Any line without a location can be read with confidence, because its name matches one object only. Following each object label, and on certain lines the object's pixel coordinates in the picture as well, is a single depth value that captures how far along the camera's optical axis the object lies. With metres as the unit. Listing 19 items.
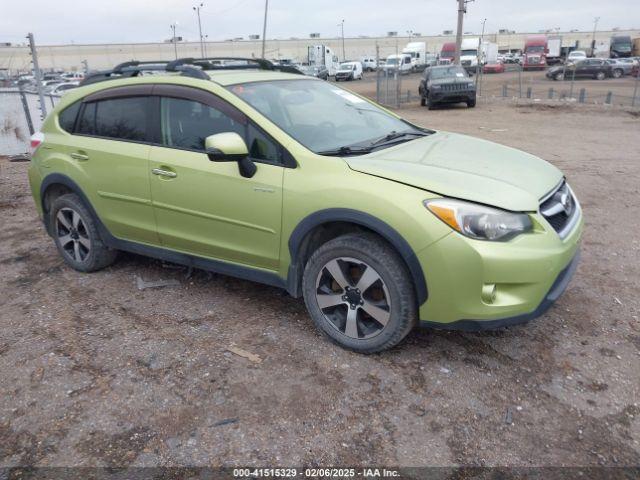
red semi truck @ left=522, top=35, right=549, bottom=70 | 47.35
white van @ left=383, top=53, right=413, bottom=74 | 49.58
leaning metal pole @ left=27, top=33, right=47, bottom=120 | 9.56
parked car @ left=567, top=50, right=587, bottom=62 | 48.34
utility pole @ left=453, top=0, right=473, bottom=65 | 25.61
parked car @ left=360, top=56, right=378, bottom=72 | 64.04
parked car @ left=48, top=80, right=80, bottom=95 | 20.59
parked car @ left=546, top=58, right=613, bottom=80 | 35.69
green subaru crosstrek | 2.84
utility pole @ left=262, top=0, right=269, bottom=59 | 40.42
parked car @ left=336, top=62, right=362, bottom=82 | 46.81
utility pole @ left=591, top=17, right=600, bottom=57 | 55.03
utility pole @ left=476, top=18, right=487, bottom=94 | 27.94
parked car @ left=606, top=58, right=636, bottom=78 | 36.09
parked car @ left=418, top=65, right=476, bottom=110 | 20.06
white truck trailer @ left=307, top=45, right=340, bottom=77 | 54.16
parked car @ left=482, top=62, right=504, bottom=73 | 46.47
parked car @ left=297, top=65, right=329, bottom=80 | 43.18
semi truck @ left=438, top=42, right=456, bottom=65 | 50.08
